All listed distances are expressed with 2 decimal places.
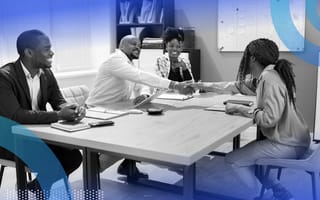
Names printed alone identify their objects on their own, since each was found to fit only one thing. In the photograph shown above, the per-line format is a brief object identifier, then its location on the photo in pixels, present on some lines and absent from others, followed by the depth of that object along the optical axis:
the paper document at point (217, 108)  2.27
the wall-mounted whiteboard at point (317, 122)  3.58
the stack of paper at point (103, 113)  2.06
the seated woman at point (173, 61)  3.02
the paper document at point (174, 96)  2.72
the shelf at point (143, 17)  4.34
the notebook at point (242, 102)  2.46
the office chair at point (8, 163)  2.05
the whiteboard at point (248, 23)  3.80
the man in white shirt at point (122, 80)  2.55
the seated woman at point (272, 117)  1.81
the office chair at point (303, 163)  1.78
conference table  1.45
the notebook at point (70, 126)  1.76
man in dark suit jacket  1.87
